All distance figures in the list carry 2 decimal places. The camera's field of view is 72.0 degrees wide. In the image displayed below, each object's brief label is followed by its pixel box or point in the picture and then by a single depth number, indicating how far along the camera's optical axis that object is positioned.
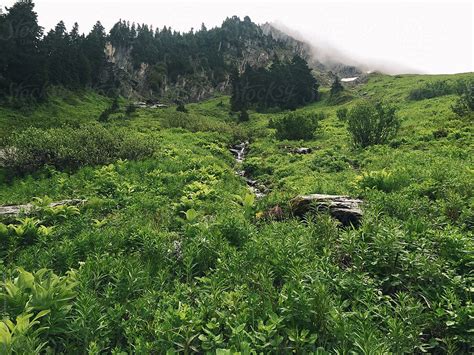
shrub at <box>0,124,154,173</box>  17.80
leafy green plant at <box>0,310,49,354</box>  4.22
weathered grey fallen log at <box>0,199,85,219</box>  10.77
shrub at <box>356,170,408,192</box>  12.48
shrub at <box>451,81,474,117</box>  29.14
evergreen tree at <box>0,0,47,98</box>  56.62
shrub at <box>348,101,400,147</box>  24.86
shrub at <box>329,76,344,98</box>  79.74
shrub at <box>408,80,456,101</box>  52.34
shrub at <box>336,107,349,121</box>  40.79
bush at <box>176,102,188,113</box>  57.59
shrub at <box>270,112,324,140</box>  33.59
